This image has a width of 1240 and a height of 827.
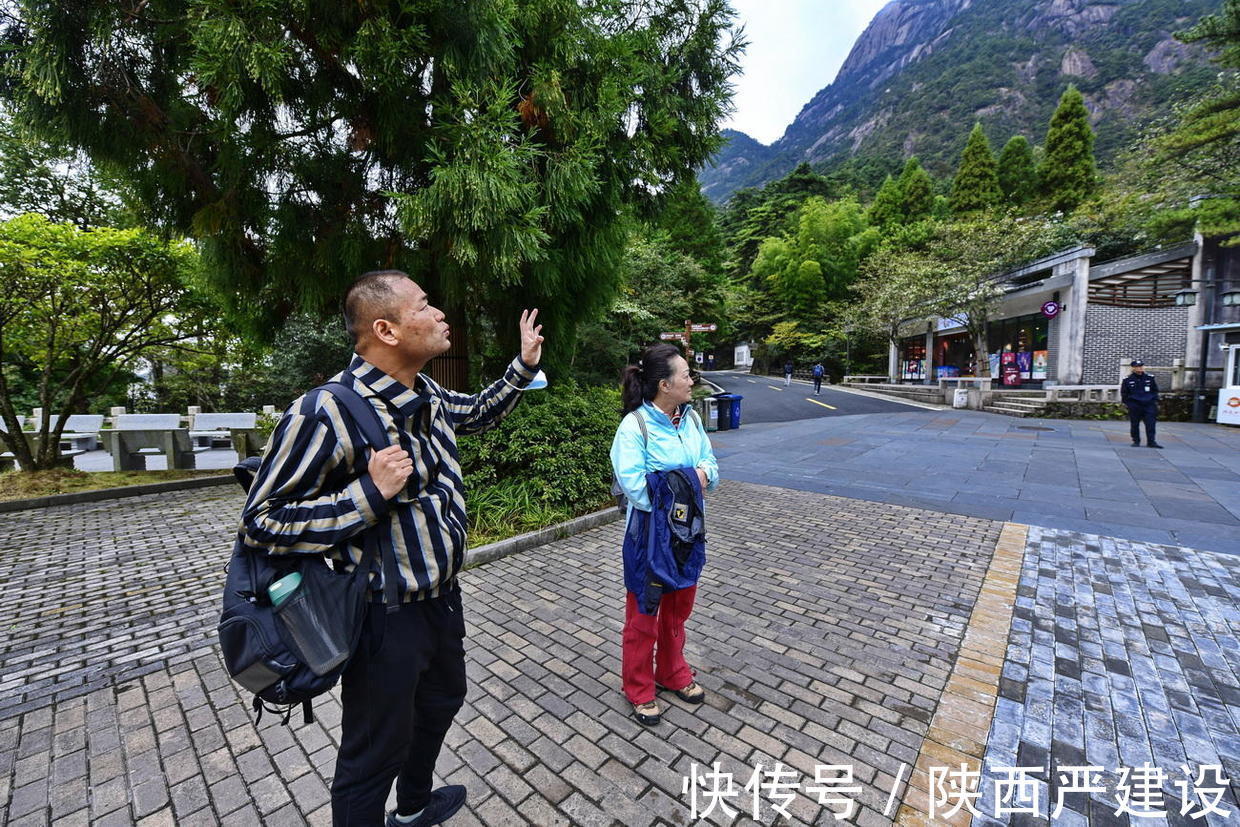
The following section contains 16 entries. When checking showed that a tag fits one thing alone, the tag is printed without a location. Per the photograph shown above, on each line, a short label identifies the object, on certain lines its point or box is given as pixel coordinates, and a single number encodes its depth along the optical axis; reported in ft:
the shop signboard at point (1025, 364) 72.69
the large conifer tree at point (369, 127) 12.92
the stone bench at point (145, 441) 28.30
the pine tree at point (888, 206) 131.95
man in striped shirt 4.46
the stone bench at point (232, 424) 29.45
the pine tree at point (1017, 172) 113.29
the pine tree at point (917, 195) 128.47
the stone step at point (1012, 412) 52.90
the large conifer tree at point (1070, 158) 98.73
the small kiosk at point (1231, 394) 42.52
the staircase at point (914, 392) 68.29
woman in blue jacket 7.91
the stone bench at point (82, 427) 33.35
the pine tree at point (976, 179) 111.34
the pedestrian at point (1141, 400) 32.76
